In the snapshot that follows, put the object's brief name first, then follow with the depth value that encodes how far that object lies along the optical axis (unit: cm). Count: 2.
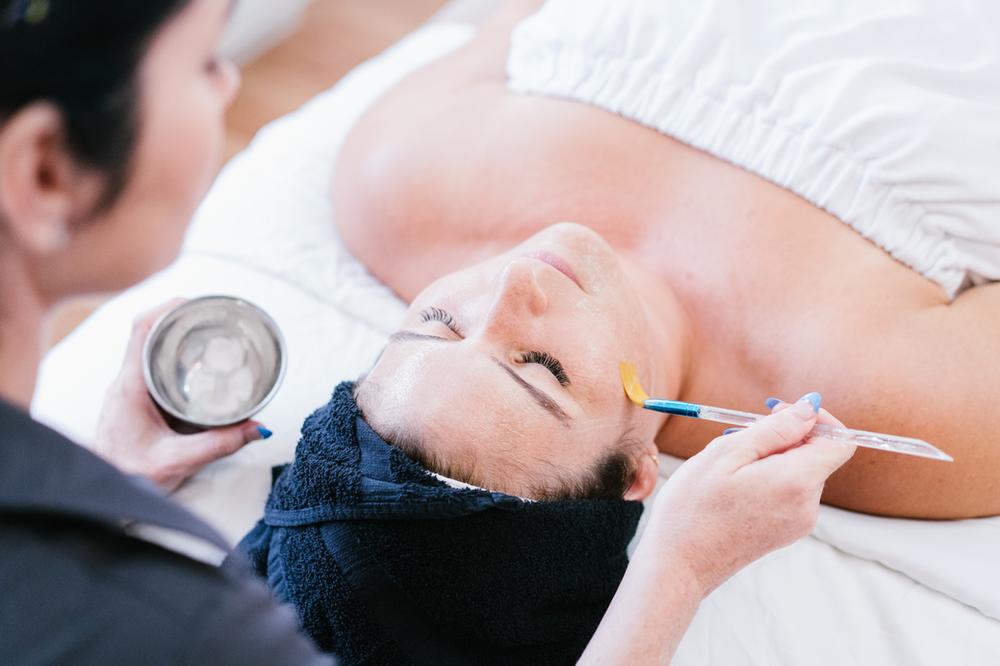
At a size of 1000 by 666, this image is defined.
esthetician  63
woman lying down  77
